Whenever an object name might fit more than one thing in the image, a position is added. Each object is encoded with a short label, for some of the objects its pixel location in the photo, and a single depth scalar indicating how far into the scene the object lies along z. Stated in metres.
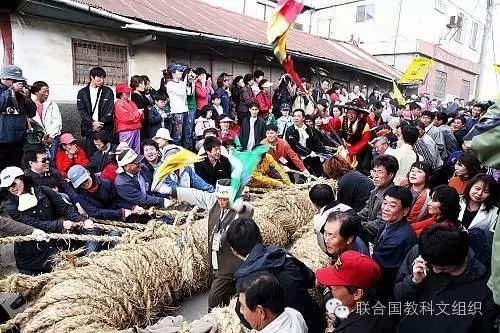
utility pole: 16.98
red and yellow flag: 3.15
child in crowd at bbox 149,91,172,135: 6.93
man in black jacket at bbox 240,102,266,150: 7.95
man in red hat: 2.24
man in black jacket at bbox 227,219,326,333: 2.66
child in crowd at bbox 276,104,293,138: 8.90
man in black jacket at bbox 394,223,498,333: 2.23
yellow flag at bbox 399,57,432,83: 16.67
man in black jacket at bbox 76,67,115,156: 6.20
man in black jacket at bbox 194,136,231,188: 5.62
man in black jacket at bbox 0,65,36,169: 5.20
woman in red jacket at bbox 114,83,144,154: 6.45
